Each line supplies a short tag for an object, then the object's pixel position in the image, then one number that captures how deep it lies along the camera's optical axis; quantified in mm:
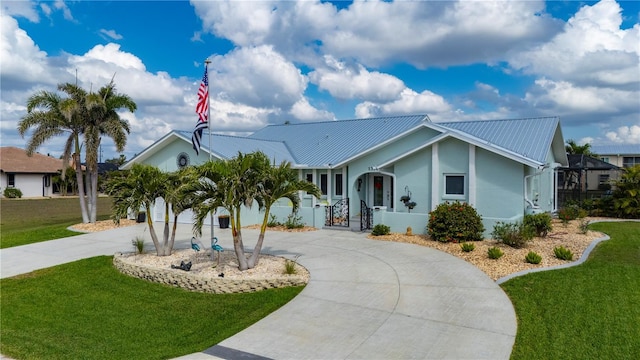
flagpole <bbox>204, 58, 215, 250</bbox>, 13344
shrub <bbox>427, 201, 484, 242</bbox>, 14164
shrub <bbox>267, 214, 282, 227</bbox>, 19377
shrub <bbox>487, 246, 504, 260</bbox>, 11578
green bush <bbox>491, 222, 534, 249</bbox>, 12625
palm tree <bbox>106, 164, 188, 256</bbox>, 12469
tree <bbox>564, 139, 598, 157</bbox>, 33031
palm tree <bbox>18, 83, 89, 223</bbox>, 20672
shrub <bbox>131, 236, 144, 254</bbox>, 13419
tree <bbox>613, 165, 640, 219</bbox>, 20297
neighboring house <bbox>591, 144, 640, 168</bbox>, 44906
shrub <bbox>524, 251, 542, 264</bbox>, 10961
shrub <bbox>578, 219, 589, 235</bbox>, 15109
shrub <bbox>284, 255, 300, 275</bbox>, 10486
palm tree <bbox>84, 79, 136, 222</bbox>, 21214
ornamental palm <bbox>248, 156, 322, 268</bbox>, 10906
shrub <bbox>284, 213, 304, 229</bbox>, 18594
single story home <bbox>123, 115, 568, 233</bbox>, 15805
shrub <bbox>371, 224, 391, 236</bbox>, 16125
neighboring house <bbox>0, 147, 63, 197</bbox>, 47156
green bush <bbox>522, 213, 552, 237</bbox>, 14047
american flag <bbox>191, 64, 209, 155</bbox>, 13289
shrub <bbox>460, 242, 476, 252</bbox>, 12688
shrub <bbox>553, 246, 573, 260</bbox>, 11266
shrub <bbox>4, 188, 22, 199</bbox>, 45031
